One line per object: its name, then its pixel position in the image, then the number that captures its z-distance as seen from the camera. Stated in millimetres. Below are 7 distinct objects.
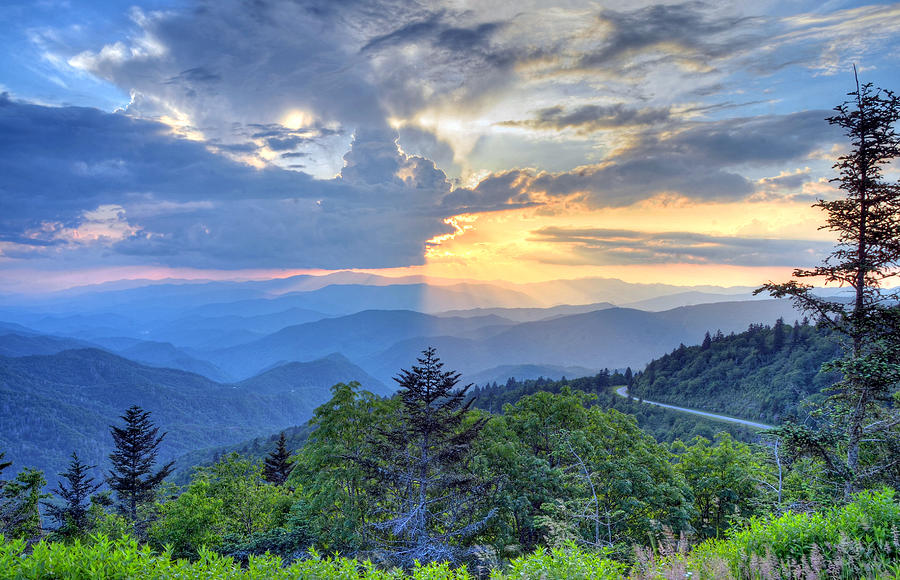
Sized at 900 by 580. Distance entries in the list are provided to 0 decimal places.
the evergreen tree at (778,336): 108250
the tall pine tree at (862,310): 12023
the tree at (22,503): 25969
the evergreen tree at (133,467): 37625
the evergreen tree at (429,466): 18312
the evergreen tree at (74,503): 30609
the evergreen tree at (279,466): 50688
